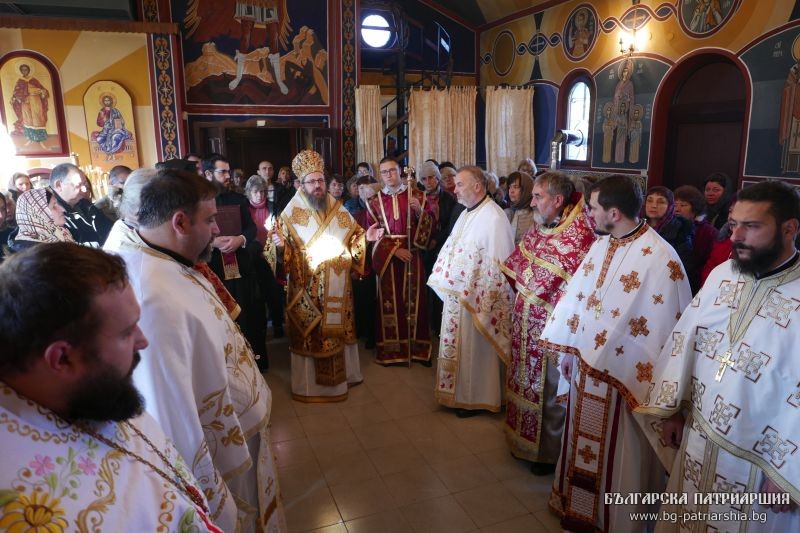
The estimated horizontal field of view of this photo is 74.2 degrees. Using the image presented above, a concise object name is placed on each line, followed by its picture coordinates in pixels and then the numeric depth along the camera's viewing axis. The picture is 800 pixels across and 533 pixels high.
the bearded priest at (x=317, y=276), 4.46
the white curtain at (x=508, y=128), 12.16
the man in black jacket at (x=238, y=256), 4.27
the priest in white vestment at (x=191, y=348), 1.75
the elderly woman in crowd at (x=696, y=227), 4.06
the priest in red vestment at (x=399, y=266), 5.27
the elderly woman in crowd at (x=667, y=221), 3.98
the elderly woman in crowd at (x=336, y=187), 6.79
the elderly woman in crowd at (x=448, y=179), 6.72
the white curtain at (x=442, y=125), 12.26
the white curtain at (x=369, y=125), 10.93
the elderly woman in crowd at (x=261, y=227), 5.75
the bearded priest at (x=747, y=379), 1.85
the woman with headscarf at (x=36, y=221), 3.51
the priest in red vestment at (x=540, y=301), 3.31
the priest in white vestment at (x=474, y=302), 4.06
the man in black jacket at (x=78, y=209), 3.91
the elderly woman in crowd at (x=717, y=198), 5.41
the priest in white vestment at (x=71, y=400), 0.94
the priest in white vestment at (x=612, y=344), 2.55
